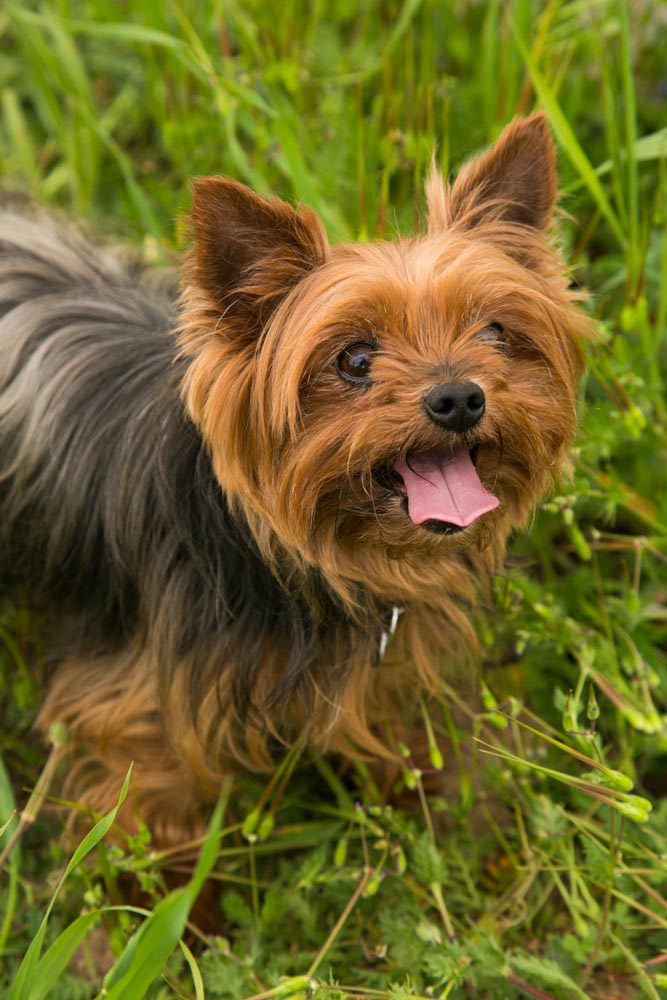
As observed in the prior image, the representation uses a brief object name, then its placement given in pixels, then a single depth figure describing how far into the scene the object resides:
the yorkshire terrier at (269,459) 0.85
